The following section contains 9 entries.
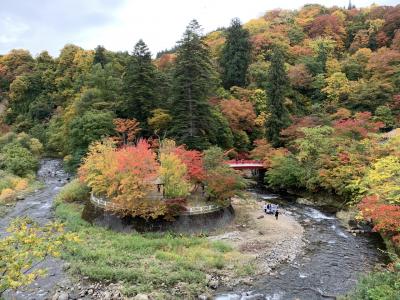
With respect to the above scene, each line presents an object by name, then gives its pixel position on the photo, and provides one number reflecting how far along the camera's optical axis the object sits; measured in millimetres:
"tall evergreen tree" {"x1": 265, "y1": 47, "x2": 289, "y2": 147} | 47625
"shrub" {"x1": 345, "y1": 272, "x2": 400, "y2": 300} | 14625
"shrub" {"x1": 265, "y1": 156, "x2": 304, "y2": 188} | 39906
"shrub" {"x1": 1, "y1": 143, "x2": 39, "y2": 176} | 47562
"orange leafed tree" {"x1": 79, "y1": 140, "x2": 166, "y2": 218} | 26500
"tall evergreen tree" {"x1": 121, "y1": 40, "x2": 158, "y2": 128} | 42500
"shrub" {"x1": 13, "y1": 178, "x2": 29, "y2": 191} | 42156
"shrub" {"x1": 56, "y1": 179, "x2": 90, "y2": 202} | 36312
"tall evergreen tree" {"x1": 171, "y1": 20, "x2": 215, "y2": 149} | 39719
